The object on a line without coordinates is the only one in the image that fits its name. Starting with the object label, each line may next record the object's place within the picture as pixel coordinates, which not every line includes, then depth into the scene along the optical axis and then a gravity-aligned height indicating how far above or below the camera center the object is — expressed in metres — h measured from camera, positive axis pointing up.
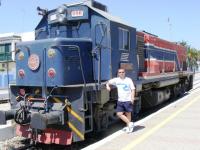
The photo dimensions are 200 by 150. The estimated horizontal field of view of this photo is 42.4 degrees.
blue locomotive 5.82 -0.04
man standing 6.31 -0.59
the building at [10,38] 27.74 +3.62
